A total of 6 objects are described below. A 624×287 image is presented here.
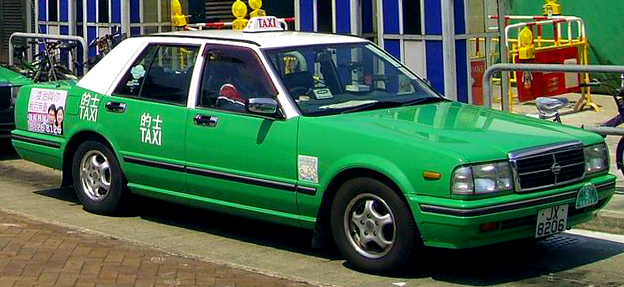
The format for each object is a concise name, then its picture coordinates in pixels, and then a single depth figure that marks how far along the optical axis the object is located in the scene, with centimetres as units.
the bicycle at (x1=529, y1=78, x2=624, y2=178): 961
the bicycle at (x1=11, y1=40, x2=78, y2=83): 1596
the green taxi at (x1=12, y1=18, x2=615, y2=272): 682
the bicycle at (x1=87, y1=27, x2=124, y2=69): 1641
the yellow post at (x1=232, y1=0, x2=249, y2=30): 1592
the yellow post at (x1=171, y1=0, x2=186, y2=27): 1670
